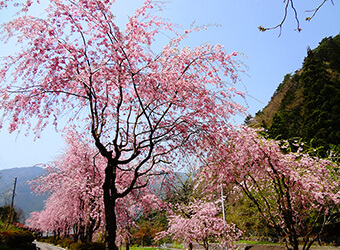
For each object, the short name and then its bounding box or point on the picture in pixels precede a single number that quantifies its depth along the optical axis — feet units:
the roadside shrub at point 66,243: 81.58
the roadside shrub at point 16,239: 44.11
